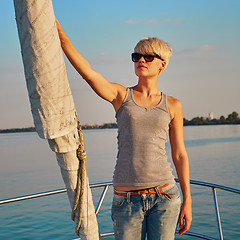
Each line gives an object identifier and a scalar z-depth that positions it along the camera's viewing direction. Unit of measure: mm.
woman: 1858
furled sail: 1380
